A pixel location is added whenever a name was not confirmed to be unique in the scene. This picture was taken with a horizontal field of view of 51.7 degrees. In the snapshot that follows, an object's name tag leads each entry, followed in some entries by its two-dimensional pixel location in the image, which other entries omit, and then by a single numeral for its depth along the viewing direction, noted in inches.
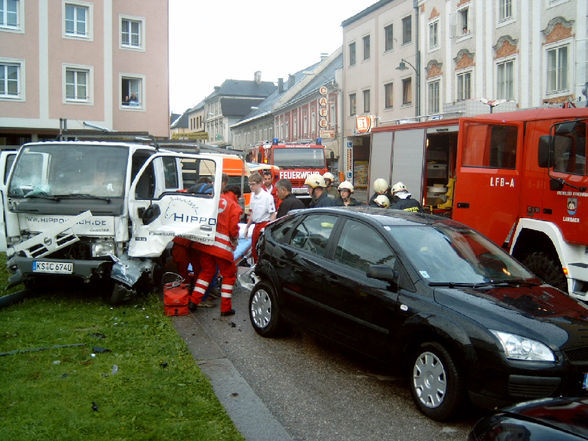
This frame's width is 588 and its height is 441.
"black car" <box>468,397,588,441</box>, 108.9
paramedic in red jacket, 317.7
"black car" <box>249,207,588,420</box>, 172.6
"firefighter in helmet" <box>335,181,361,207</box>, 421.7
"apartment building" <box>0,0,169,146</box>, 1071.6
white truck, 314.5
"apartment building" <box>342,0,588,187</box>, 791.7
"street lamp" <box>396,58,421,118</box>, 1167.6
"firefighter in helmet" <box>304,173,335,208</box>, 387.2
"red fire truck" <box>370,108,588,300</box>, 295.4
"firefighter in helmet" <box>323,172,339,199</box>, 416.8
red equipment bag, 309.6
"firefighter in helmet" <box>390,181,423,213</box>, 382.6
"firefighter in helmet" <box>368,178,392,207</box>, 415.8
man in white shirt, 399.9
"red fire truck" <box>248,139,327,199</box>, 965.8
